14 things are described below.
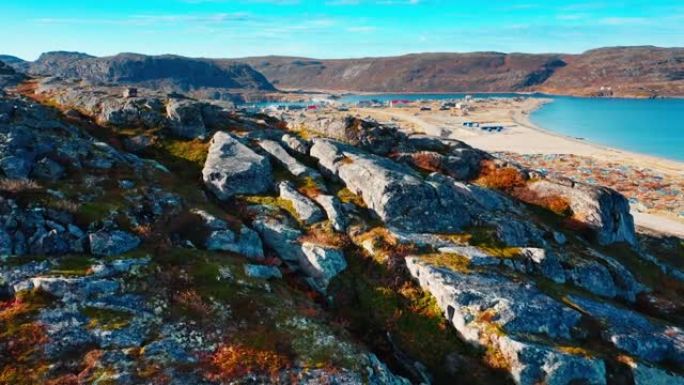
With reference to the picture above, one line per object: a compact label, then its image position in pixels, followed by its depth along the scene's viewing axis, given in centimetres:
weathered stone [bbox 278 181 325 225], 2738
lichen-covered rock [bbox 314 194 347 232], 2683
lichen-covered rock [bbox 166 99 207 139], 3806
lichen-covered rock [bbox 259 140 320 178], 3244
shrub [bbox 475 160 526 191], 3863
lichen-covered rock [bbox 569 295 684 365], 2058
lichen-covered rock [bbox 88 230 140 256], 2083
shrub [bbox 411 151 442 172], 3994
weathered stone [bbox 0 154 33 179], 2447
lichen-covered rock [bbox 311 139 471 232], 2753
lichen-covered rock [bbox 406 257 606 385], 1862
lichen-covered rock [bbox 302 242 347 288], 2359
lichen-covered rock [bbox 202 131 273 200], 3002
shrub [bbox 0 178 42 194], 2236
